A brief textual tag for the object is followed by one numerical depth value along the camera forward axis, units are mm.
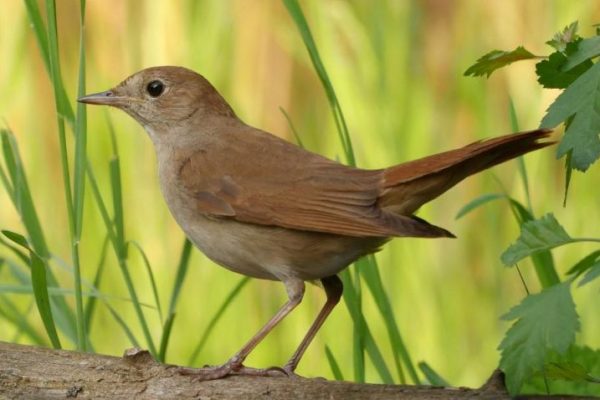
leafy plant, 4668
